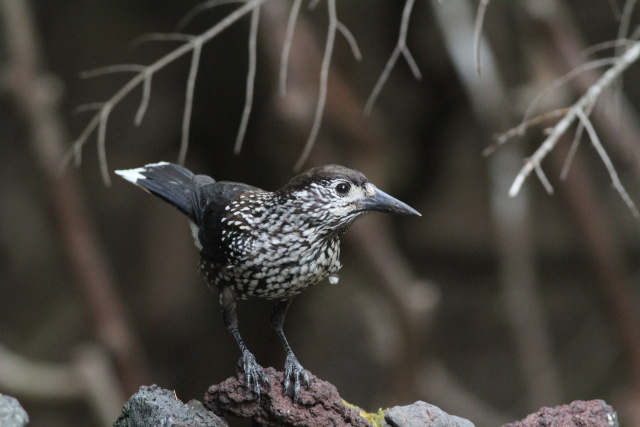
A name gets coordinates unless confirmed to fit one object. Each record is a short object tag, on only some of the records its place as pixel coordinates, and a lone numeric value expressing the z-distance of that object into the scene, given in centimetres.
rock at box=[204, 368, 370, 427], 562
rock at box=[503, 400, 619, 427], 565
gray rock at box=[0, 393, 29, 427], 477
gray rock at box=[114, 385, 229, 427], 525
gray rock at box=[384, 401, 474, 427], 571
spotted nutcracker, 621
